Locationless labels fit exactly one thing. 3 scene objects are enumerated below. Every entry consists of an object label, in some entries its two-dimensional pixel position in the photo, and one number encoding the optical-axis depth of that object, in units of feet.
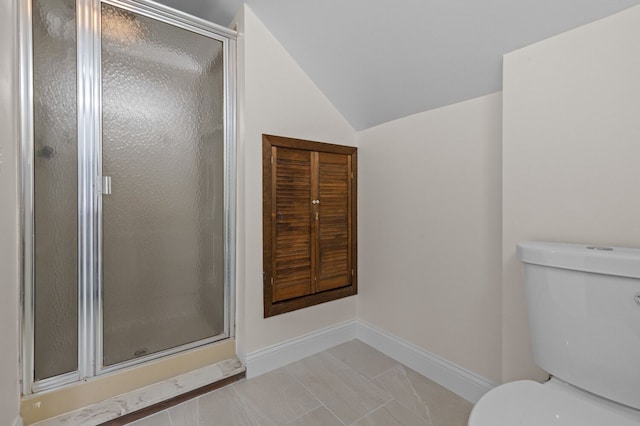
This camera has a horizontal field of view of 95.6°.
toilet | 2.58
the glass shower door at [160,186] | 4.55
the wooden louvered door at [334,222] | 6.34
